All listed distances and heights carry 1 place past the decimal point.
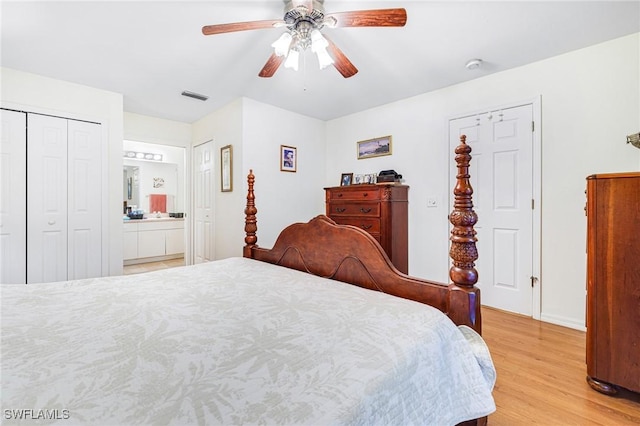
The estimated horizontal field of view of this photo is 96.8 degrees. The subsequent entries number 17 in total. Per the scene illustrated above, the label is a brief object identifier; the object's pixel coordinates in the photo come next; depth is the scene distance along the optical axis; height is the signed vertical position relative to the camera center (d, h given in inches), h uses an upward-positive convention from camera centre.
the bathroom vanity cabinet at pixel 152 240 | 201.8 -21.9
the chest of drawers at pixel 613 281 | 59.6 -15.1
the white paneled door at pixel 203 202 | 160.6 +5.2
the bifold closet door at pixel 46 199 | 112.0 +4.6
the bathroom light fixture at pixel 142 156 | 223.3 +44.1
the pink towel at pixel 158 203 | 238.2 +6.4
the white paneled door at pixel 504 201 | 105.6 +4.3
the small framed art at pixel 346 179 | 156.8 +17.9
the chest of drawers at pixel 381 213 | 123.6 -0.7
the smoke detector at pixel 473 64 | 99.6 +52.8
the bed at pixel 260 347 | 23.9 -15.6
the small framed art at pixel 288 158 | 148.9 +28.3
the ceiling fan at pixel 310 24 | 62.6 +43.6
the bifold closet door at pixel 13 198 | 106.7 +4.6
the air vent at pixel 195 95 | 130.2 +54.1
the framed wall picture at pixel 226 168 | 141.6 +21.7
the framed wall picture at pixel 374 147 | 143.9 +33.7
